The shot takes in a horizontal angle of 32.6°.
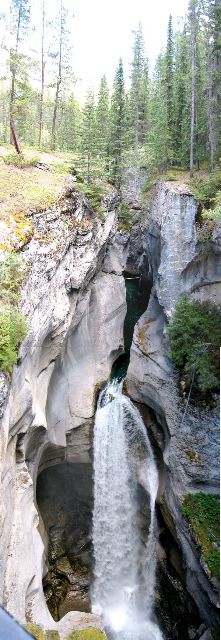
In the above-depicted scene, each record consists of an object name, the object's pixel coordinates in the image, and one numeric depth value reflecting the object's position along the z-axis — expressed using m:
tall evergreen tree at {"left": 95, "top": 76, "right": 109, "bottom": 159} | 35.48
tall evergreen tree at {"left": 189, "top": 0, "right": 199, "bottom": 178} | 21.98
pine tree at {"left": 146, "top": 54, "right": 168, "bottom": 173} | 23.52
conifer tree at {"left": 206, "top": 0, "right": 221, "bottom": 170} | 20.88
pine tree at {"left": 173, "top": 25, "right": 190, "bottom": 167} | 25.11
